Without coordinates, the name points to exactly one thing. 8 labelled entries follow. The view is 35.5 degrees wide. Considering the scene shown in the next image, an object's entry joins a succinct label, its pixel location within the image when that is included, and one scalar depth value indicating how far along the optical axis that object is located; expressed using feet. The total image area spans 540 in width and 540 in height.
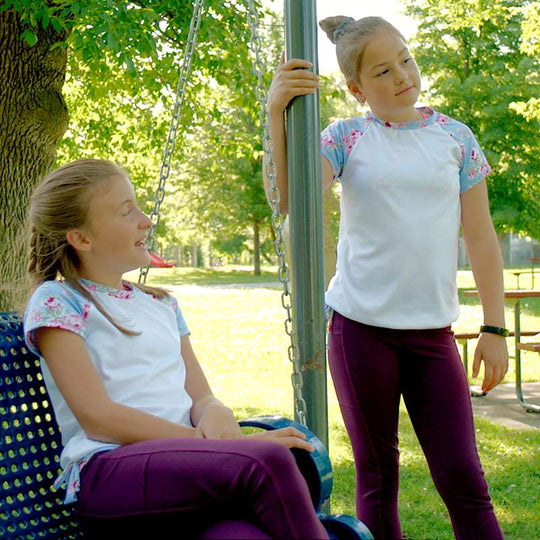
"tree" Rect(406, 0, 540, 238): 68.85
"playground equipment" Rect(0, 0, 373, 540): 6.65
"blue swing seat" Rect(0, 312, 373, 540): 6.61
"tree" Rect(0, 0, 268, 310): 18.20
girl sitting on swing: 5.69
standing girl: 7.52
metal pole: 7.74
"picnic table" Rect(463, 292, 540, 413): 20.85
